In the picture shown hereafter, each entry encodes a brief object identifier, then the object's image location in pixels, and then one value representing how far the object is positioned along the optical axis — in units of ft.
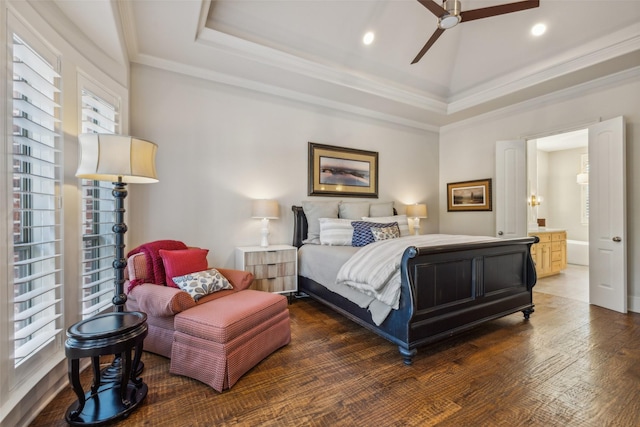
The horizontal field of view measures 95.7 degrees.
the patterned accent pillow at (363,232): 11.66
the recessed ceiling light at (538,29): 11.38
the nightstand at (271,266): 11.16
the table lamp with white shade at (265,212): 11.78
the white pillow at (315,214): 12.95
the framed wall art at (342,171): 14.15
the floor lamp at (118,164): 5.92
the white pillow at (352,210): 13.73
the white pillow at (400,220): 13.30
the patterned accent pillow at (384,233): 11.68
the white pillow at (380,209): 14.49
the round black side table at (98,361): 4.99
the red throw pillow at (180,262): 7.89
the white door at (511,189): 14.49
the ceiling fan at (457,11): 7.84
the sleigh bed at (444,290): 7.31
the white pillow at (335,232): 12.11
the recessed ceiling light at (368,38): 11.91
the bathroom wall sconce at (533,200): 20.96
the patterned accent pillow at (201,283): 7.63
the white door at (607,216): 11.14
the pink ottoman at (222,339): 6.15
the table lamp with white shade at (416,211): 16.21
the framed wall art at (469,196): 16.24
